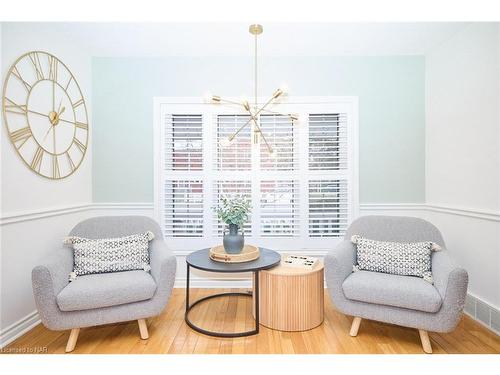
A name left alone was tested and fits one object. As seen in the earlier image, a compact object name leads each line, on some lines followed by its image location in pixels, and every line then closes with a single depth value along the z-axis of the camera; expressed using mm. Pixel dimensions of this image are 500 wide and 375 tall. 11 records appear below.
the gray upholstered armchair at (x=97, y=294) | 1862
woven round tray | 2305
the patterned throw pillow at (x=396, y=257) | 2178
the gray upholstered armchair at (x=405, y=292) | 1854
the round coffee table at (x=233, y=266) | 2130
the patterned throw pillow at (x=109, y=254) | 2232
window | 3143
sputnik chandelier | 2042
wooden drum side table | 2217
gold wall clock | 2229
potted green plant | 2406
